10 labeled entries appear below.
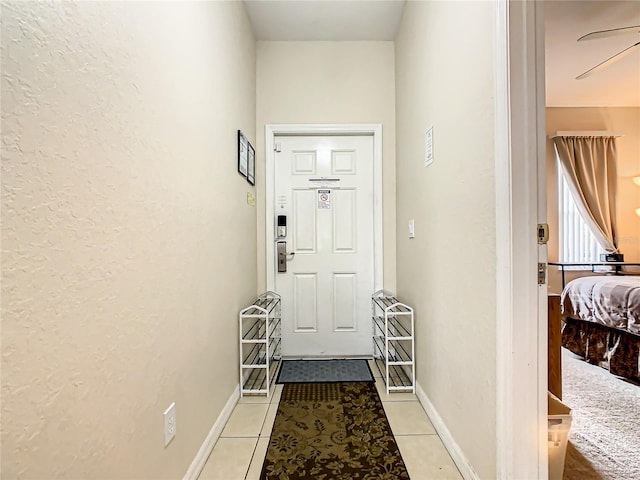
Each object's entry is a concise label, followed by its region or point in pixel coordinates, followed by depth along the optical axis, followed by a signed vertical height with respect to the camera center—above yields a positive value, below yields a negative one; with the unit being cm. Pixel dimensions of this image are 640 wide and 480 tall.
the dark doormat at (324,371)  247 -102
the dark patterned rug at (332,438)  146 -100
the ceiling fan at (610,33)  246 +155
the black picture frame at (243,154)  227 +62
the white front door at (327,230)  296 +11
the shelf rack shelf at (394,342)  225 -77
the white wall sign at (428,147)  191 +56
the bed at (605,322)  239 -64
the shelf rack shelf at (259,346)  221 -78
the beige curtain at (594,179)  438 +82
